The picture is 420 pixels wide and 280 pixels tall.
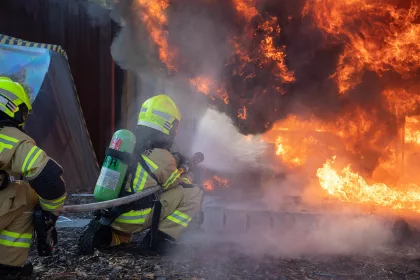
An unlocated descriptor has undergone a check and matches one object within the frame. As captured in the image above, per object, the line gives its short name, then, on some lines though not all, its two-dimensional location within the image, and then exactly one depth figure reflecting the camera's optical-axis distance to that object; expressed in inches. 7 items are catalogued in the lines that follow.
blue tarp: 297.7
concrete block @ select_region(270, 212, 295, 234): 209.8
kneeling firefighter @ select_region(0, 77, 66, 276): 119.9
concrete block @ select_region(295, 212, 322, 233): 205.8
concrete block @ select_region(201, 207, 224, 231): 219.1
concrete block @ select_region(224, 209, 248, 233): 216.4
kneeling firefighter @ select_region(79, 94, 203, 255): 165.6
